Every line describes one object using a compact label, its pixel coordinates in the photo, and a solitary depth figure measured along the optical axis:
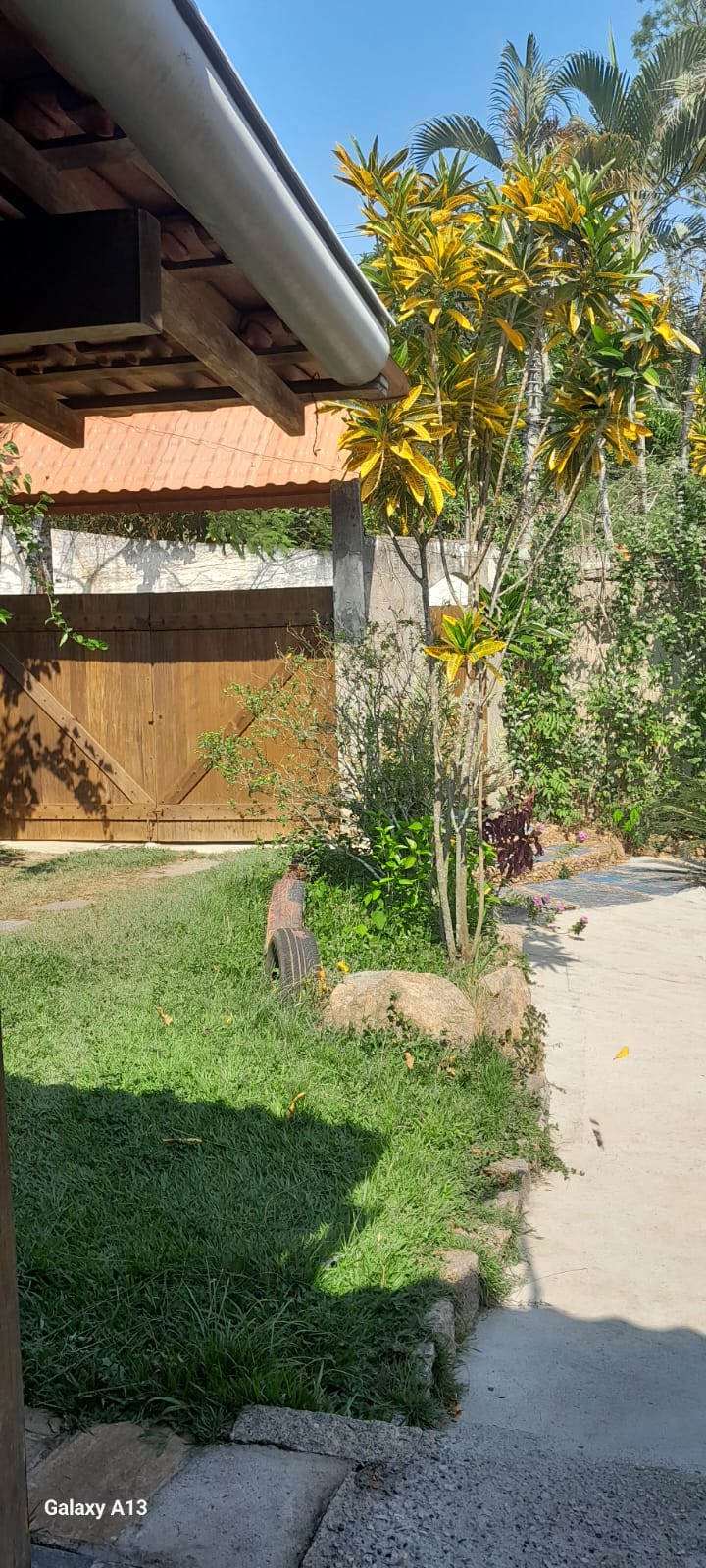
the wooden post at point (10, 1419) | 1.64
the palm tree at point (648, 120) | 17.88
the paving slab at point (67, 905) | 7.58
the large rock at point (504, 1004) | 4.83
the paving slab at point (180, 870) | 8.73
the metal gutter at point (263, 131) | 1.58
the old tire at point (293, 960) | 5.05
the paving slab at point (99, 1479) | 2.00
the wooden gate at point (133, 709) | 9.92
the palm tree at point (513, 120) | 19.64
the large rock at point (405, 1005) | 4.56
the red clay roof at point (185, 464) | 9.23
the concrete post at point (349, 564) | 9.32
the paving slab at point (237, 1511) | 1.91
